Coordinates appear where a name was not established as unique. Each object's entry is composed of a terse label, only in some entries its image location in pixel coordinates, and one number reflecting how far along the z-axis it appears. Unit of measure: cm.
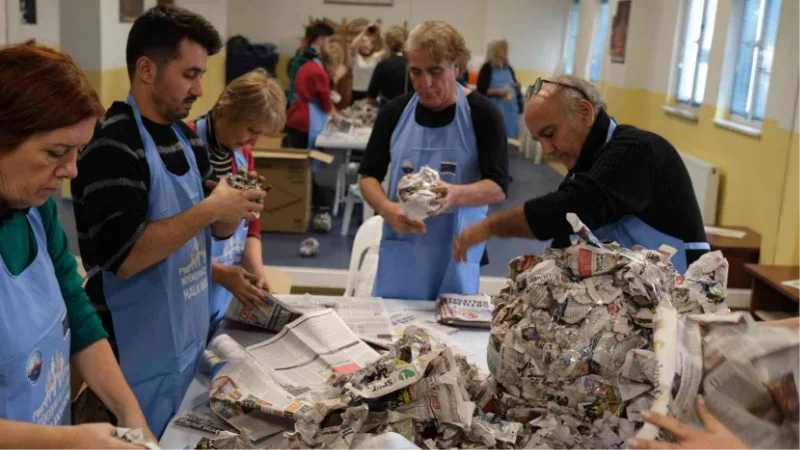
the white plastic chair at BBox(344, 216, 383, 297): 340
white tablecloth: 173
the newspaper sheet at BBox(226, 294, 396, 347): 238
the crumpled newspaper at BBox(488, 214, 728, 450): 146
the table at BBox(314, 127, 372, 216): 481
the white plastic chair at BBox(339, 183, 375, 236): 508
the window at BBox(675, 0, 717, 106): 510
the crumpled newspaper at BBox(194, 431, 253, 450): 150
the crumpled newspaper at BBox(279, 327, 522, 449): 151
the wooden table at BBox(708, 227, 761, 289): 489
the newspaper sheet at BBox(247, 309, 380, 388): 201
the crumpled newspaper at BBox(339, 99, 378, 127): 468
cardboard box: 472
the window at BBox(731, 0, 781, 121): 499
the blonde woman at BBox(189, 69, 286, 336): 244
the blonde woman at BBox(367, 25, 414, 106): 459
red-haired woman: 129
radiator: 520
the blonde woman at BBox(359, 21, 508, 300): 294
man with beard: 189
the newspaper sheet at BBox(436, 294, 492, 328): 255
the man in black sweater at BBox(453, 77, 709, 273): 213
